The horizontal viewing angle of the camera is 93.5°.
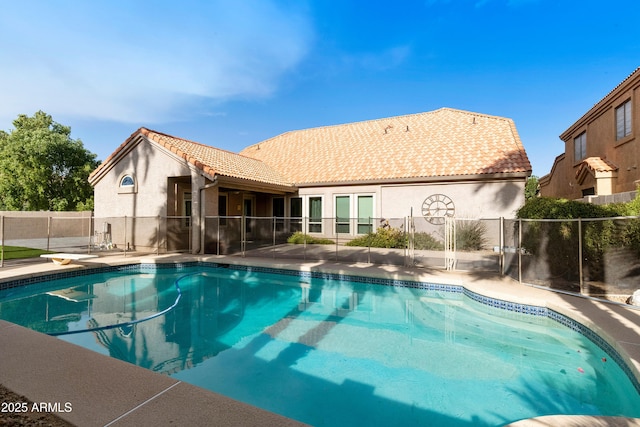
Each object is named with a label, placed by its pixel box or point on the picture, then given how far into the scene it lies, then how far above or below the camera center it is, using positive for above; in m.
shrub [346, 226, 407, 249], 14.85 -0.56
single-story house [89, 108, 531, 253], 13.87 +2.29
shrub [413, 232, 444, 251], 14.09 -0.71
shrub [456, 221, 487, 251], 13.73 -0.35
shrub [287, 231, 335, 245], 16.84 -0.78
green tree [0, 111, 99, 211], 25.72 +4.82
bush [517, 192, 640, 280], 6.59 -0.15
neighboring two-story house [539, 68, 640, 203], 14.25 +4.62
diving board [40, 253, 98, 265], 10.38 -1.17
